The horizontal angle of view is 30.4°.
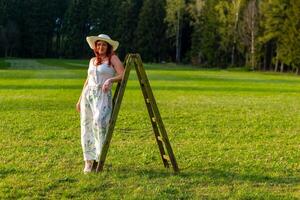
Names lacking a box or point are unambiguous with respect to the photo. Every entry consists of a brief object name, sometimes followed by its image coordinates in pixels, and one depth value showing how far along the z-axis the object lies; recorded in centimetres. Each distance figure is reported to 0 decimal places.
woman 840
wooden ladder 832
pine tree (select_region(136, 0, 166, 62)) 9269
